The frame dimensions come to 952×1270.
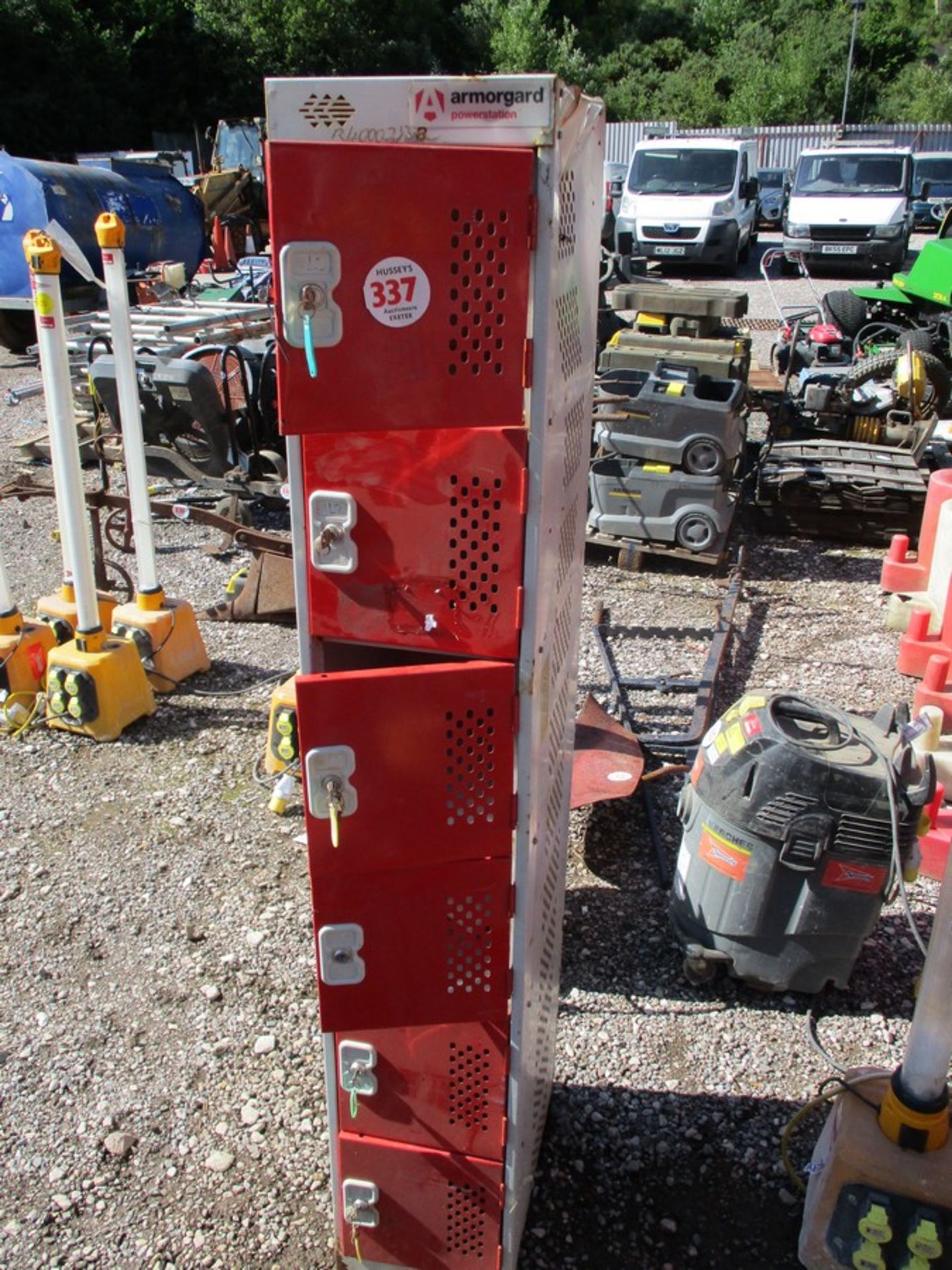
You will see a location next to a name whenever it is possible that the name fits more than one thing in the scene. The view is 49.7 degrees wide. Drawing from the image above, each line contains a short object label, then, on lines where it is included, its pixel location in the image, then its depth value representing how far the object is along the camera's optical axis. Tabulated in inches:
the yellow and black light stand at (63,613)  201.0
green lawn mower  373.4
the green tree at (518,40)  1416.1
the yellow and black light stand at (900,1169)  88.7
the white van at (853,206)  693.9
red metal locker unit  63.2
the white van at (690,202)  702.5
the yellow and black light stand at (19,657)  190.2
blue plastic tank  497.7
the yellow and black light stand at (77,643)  165.0
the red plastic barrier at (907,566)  234.1
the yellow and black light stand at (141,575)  170.7
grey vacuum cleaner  114.4
